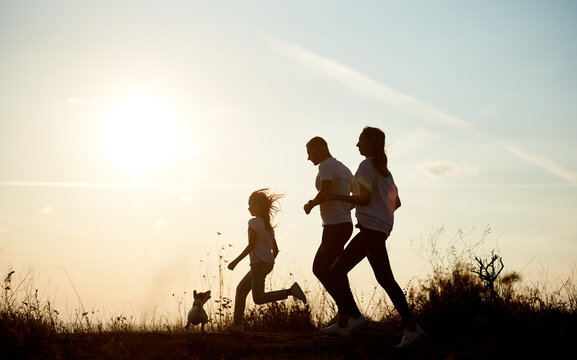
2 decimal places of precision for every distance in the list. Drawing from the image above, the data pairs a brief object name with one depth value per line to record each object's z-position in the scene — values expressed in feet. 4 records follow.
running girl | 27.20
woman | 21.35
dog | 27.43
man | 24.58
